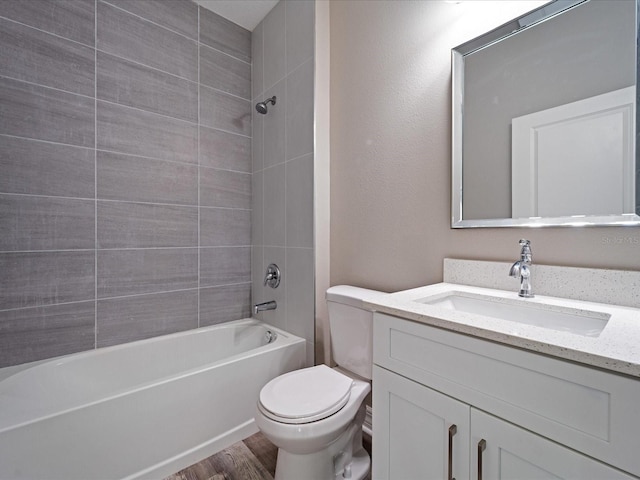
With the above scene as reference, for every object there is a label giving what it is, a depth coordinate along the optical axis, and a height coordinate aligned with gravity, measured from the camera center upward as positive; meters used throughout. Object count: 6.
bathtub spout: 1.98 -0.47
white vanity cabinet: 0.53 -0.39
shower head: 2.04 +0.94
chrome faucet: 0.98 -0.11
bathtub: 1.09 -0.77
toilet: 1.07 -0.66
